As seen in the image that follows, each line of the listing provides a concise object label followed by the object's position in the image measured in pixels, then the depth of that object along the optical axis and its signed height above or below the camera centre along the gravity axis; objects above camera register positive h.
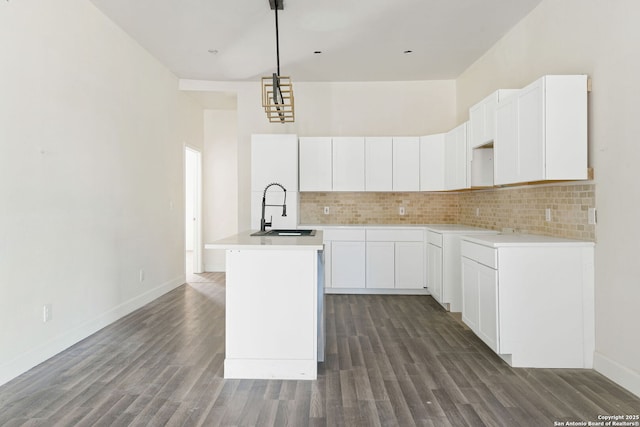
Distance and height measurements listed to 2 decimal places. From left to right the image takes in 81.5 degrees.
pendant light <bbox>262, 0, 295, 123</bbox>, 2.89 +1.02
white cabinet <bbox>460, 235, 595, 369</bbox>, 2.67 -0.66
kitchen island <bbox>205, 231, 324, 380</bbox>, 2.56 -0.69
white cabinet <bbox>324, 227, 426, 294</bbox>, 4.89 -0.62
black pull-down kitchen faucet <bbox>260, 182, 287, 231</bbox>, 3.48 -0.11
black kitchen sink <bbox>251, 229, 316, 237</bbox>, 3.39 -0.19
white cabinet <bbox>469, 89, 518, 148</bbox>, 3.34 +0.92
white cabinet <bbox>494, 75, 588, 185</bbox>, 2.66 +0.61
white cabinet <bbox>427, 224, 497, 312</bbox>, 4.13 -0.61
